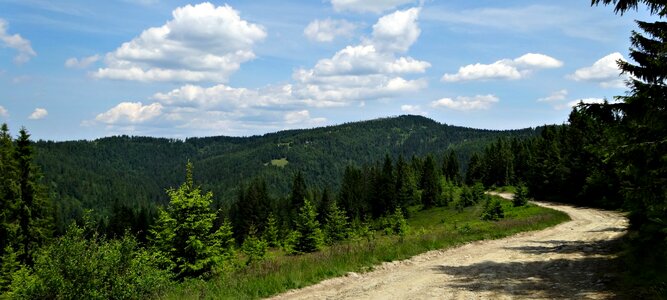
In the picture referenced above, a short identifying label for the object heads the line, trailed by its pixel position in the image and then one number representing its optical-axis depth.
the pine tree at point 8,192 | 32.16
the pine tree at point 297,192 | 109.22
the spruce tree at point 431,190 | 99.81
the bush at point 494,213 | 41.74
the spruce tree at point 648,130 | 9.92
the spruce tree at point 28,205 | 33.19
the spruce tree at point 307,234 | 41.78
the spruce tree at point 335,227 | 48.50
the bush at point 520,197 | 58.12
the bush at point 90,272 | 11.26
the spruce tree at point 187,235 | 16.34
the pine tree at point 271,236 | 66.81
